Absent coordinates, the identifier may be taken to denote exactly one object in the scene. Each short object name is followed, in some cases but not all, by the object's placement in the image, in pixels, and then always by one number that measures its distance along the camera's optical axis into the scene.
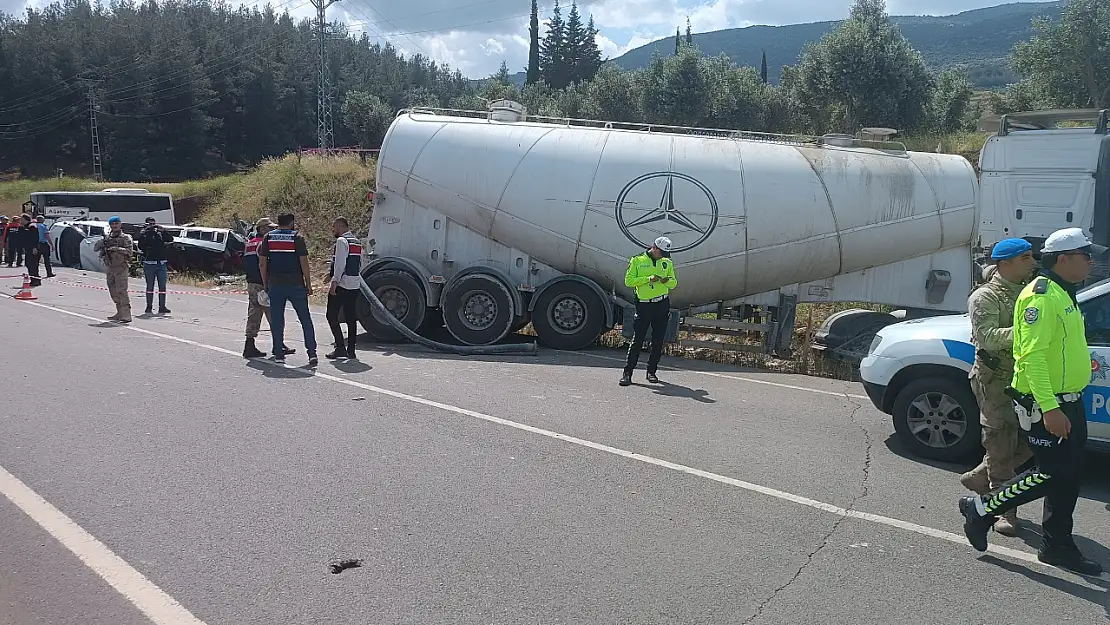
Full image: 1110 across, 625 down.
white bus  33.88
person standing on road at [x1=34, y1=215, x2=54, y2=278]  22.31
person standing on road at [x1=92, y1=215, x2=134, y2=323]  13.33
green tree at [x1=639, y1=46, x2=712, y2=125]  49.69
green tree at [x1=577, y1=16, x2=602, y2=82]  95.94
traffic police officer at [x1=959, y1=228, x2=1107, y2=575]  4.07
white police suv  6.21
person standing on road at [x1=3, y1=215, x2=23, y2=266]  23.99
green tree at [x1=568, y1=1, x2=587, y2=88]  95.31
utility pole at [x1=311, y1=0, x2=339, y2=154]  36.47
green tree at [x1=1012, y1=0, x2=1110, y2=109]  32.62
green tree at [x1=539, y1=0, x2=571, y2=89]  95.31
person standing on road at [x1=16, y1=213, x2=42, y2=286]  20.30
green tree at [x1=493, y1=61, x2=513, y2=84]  117.10
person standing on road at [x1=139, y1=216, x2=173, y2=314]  13.98
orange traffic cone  17.03
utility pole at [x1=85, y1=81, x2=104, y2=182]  58.59
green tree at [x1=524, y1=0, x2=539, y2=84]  97.94
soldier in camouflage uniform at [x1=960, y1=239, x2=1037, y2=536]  4.72
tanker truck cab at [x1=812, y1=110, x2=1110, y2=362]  11.16
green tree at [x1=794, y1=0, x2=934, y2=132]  36.84
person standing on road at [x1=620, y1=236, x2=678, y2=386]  9.27
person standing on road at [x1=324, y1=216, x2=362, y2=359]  10.19
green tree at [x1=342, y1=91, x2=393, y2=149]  65.19
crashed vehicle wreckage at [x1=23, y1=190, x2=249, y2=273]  22.69
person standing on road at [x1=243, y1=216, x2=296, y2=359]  10.14
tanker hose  11.23
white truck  11.00
